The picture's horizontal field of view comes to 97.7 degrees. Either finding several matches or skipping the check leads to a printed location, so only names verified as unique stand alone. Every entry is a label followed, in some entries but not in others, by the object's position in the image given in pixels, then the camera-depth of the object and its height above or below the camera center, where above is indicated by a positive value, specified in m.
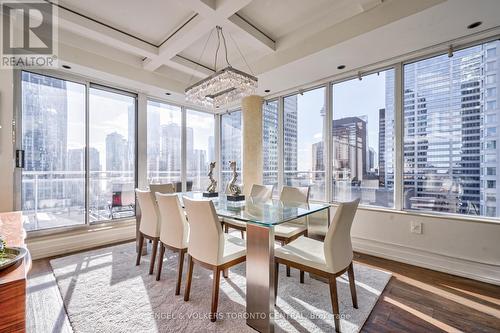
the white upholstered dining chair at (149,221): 2.45 -0.64
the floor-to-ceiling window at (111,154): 3.65 +0.21
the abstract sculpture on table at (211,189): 3.10 -0.34
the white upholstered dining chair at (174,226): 2.07 -0.59
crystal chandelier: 2.45 +0.96
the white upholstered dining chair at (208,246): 1.74 -0.67
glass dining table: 1.56 -0.76
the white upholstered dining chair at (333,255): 1.60 -0.73
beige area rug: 1.65 -1.20
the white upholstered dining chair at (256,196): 2.96 -0.44
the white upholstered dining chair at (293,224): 2.34 -0.71
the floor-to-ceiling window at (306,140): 3.79 +0.47
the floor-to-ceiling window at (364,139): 3.10 +0.40
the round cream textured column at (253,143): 4.42 +0.46
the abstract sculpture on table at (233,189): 2.80 -0.31
